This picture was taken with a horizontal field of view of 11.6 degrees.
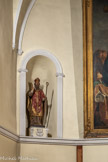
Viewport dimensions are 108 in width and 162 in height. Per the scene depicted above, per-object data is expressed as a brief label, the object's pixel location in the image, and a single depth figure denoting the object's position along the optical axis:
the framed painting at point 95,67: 14.69
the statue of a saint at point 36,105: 14.42
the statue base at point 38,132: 14.20
